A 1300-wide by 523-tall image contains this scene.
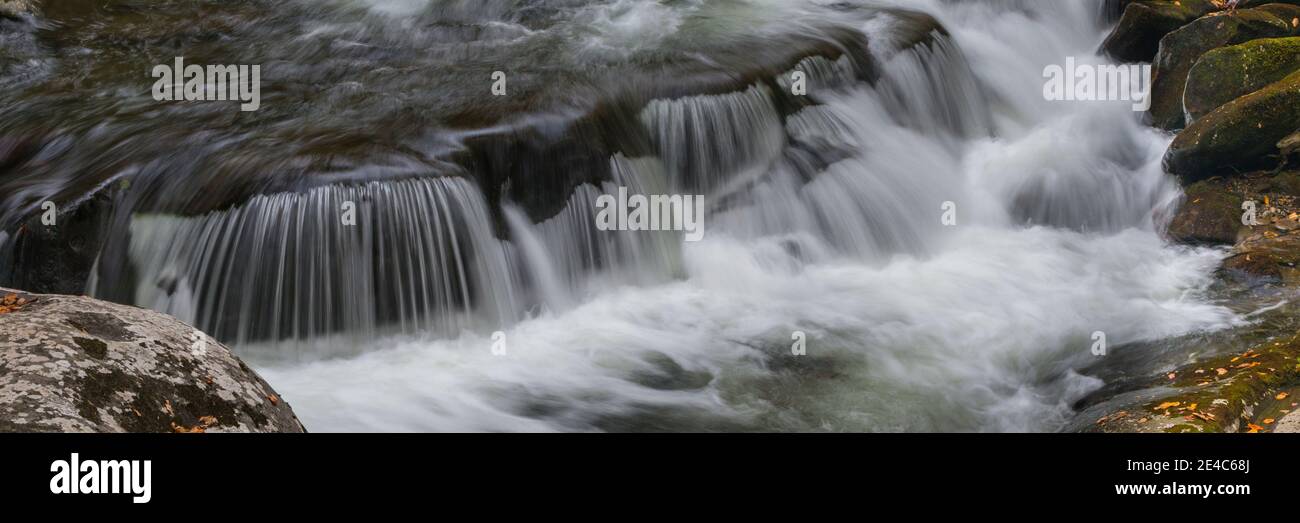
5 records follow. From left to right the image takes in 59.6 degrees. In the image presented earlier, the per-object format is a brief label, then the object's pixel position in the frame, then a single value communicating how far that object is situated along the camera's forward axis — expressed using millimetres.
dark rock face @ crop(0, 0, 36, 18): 11477
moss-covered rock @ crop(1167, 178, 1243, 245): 9375
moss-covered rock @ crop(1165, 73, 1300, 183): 9406
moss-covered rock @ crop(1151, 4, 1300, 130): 11062
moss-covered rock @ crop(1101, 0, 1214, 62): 12039
